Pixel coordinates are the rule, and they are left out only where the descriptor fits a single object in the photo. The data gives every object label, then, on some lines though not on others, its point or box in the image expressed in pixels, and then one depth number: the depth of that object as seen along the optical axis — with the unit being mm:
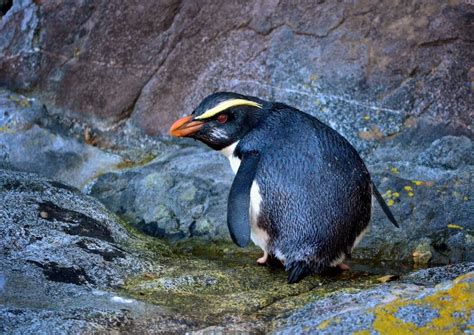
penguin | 6219
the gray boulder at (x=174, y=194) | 7891
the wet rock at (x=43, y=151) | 8766
